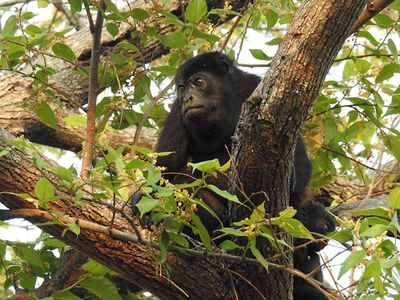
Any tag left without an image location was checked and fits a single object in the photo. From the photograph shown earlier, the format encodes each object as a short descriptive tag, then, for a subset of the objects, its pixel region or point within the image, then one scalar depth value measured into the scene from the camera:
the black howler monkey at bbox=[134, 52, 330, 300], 12.12
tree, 7.77
